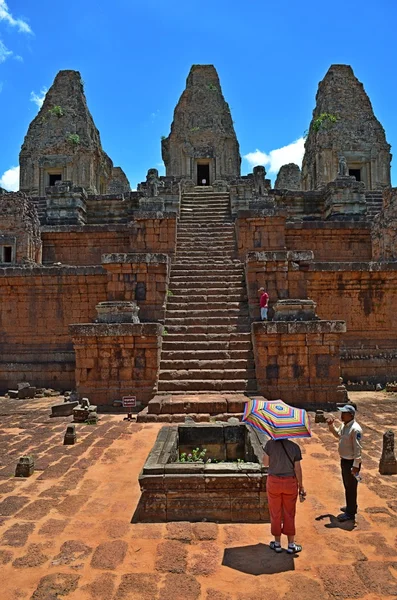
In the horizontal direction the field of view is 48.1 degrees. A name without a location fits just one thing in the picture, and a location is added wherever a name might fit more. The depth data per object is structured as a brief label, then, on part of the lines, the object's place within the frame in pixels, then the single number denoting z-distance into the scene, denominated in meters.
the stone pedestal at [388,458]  5.08
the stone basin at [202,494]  4.04
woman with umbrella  3.46
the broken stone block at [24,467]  4.98
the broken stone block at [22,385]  9.97
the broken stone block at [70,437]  6.16
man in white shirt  3.99
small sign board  7.95
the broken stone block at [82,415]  7.40
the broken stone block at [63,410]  7.88
